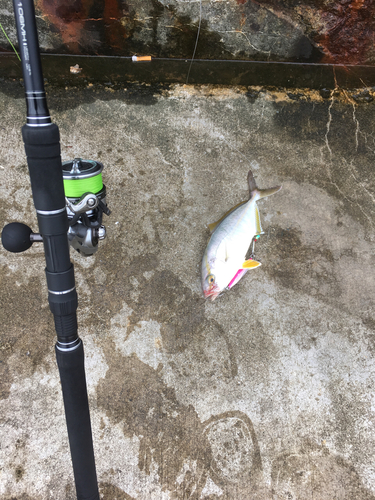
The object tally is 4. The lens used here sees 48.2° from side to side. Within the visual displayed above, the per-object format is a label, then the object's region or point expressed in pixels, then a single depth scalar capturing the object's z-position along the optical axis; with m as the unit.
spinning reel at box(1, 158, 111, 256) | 0.59
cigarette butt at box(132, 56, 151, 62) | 0.77
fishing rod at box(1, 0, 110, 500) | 0.48
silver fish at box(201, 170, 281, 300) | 0.72
